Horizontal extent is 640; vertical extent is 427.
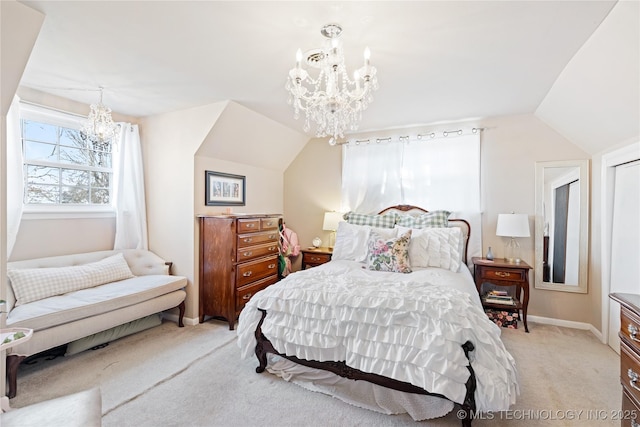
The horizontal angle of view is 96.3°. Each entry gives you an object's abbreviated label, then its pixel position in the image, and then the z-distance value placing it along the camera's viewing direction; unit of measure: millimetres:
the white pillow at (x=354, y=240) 3312
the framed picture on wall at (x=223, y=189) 3494
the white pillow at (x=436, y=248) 2971
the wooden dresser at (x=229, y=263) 3188
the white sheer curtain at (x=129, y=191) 3400
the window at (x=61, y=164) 2805
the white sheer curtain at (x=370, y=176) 4051
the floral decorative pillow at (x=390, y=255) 2814
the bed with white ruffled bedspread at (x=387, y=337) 1587
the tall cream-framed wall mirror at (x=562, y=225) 3230
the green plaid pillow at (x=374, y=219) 3746
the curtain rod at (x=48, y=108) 2695
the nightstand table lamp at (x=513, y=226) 3207
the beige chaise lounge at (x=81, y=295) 2152
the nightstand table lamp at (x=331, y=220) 4137
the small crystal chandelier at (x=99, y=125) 2703
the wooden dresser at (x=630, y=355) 1303
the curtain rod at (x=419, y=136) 3707
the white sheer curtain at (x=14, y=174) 2390
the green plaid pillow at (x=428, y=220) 3465
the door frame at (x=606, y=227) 2828
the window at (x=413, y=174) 3668
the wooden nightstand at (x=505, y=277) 3109
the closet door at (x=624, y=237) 2477
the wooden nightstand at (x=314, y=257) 3947
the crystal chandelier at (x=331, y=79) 1801
